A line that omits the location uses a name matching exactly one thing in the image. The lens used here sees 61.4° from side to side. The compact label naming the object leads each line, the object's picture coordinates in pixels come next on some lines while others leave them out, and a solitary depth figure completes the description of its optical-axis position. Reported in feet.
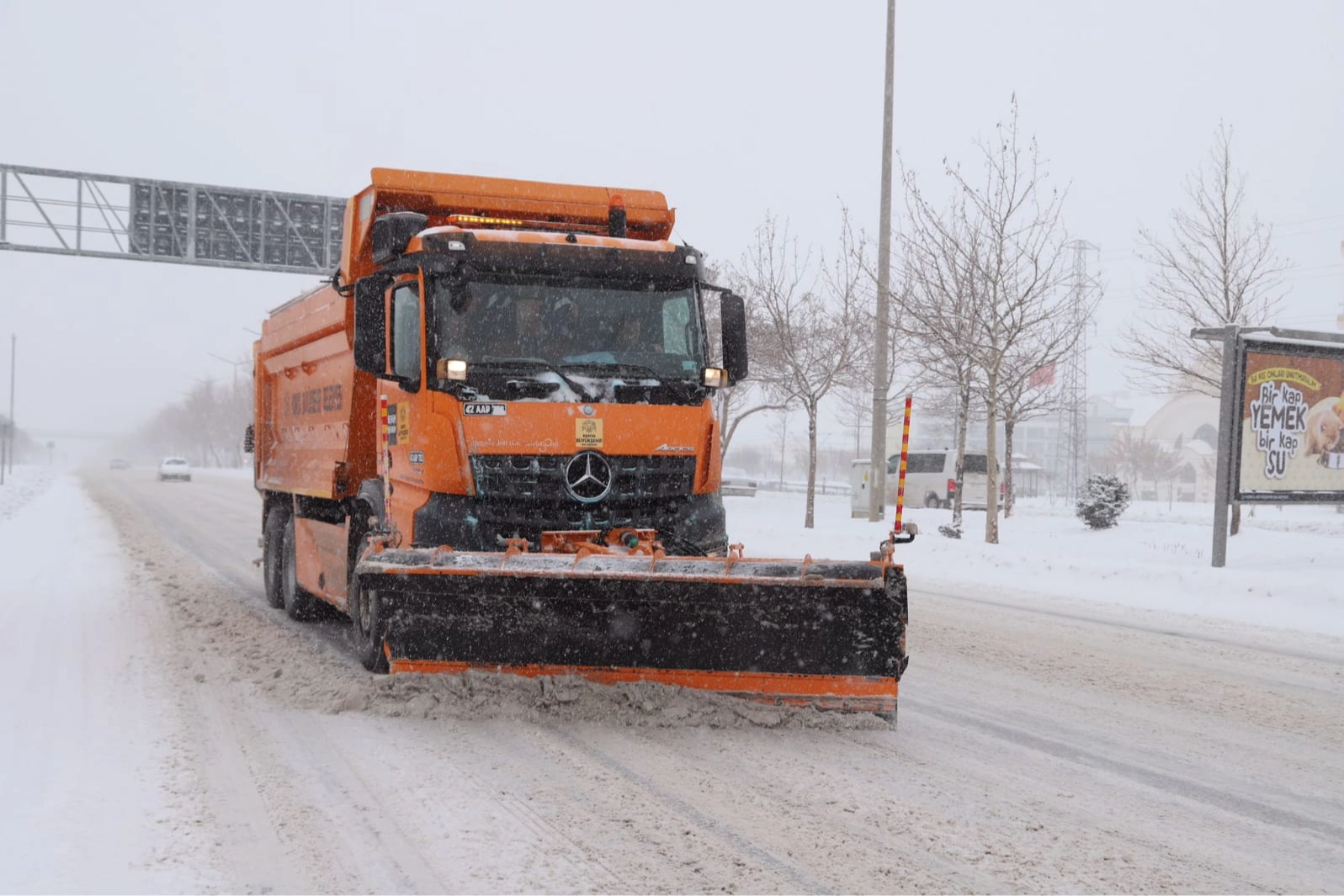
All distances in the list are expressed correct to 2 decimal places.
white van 127.13
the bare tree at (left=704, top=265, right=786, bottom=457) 94.53
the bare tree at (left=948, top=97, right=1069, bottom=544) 60.08
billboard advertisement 47.73
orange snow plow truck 19.10
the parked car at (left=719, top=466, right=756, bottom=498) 144.15
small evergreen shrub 81.97
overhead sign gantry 110.73
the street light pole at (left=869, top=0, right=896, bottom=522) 61.93
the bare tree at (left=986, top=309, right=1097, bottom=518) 64.13
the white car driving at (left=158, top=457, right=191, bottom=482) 176.96
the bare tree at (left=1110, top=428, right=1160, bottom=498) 195.11
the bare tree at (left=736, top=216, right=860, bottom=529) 81.10
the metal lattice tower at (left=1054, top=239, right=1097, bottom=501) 73.41
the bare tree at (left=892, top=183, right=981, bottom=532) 61.77
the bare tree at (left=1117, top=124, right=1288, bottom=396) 69.67
